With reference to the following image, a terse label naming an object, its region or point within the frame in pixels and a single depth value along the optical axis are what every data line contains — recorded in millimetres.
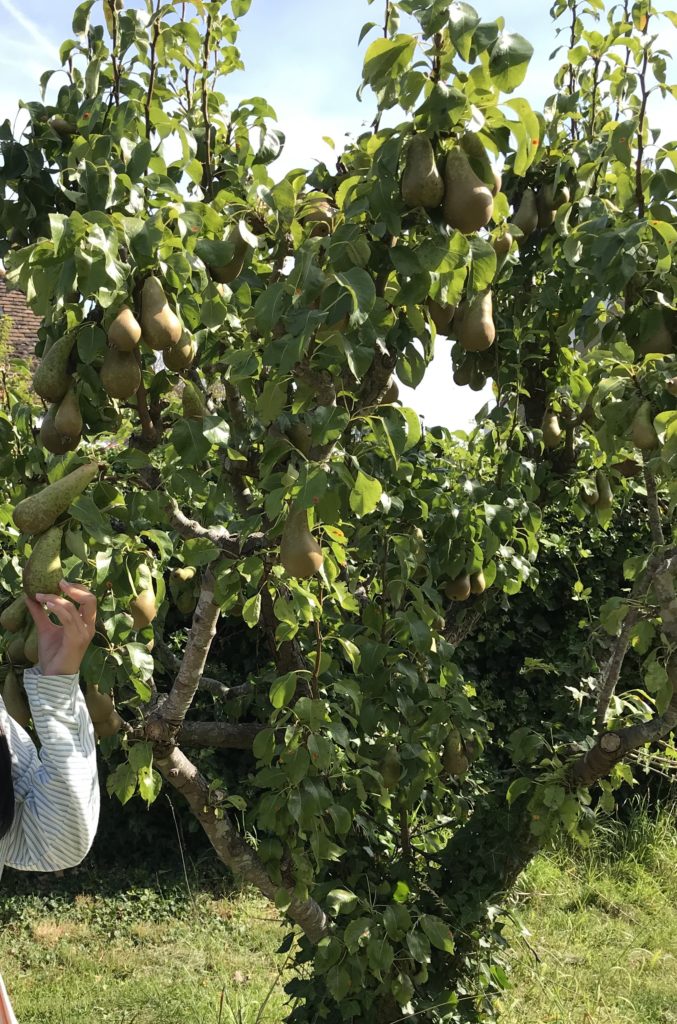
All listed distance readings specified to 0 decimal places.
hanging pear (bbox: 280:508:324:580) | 1893
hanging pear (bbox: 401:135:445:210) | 1641
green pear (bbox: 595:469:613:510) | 2957
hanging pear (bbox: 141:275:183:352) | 1674
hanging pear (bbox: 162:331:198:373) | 1823
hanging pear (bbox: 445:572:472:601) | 2783
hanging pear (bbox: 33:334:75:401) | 1790
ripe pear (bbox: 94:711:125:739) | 2279
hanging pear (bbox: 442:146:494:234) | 1654
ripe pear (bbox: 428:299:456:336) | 2041
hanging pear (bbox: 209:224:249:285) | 1982
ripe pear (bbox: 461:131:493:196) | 1671
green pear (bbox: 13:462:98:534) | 1773
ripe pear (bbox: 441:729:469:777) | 2689
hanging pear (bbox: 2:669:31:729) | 1999
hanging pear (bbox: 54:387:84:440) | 1840
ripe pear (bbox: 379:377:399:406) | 2572
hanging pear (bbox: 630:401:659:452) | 2182
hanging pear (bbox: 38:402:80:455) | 1875
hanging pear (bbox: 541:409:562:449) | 2939
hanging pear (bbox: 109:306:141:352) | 1633
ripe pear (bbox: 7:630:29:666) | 1930
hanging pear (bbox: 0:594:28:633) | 1946
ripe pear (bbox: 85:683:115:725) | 2242
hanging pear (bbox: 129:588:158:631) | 2070
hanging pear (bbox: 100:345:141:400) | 1730
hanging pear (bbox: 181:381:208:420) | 1969
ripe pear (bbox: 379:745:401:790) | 2650
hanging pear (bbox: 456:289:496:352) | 1999
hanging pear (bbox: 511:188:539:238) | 2693
